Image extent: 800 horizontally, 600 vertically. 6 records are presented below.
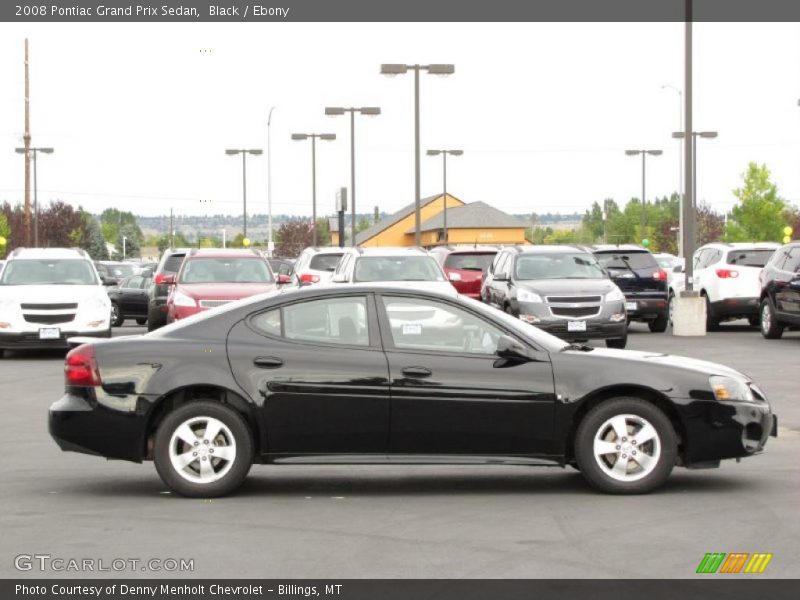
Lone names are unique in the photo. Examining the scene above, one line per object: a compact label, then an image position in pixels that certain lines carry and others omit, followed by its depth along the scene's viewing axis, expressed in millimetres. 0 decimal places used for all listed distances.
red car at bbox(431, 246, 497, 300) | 29203
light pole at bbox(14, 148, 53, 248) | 57456
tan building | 121769
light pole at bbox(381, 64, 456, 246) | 38125
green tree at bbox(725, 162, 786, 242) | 81875
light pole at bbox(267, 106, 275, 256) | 60094
